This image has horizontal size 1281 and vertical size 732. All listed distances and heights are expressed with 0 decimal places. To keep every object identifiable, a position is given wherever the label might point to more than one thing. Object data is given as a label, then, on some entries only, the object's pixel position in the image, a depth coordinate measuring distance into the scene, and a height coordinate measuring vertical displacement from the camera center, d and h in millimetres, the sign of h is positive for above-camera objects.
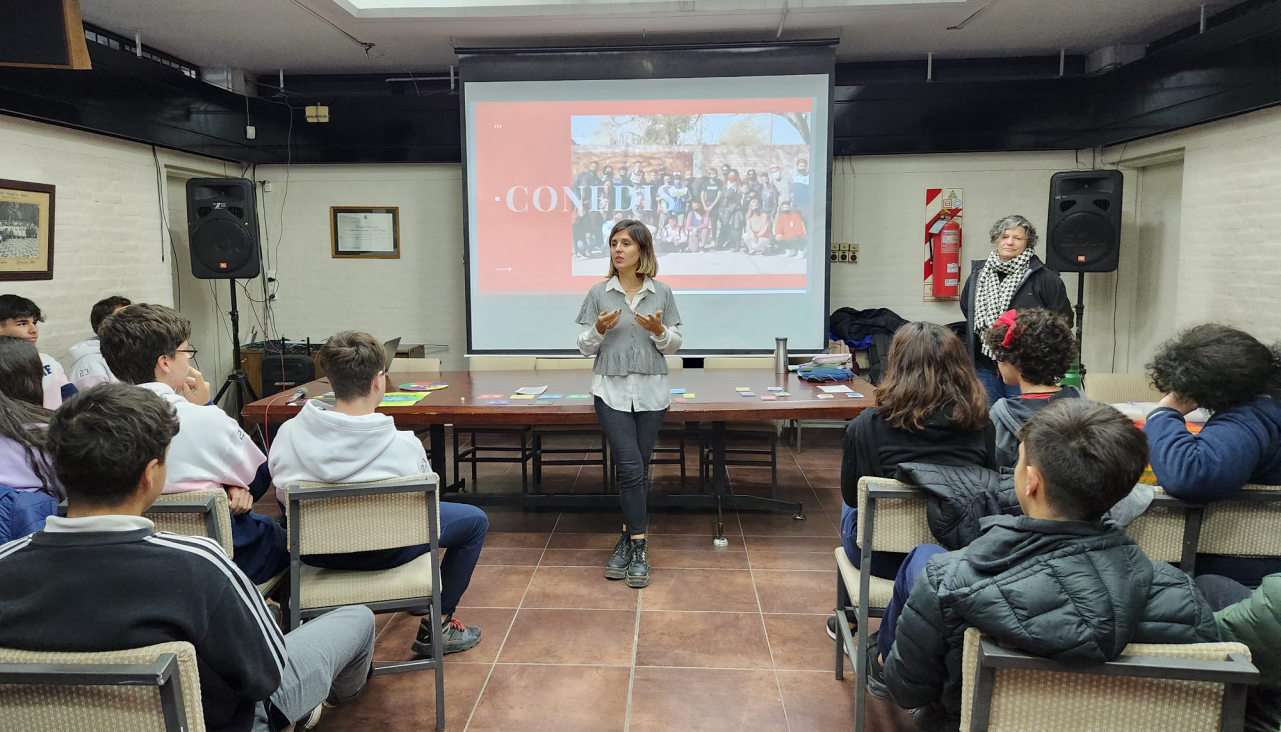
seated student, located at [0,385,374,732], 1203 -452
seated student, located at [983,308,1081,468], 2146 -210
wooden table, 3441 -529
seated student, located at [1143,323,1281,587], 1790 -329
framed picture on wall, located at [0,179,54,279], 4141 +318
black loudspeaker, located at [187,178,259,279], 5270 +426
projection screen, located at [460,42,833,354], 5426 +715
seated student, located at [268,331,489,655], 2162 -436
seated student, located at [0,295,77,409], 3631 -180
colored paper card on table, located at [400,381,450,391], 4008 -505
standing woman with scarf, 3938 +18
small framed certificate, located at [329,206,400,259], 6488 +474
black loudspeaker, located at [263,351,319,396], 5617 -598
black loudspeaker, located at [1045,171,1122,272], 5152 +437
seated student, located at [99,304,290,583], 2084 -399
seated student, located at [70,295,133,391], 3744 -334
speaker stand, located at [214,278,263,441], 5535 -631
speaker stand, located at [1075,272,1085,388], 5508 -73
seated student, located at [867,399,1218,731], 1240 -476
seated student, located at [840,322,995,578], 2088 -325
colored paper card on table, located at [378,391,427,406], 3578 -519
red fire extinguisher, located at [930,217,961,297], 6086 +223
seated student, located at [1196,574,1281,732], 1431 -652
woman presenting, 3229 -291
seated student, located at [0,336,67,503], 1864 -383
